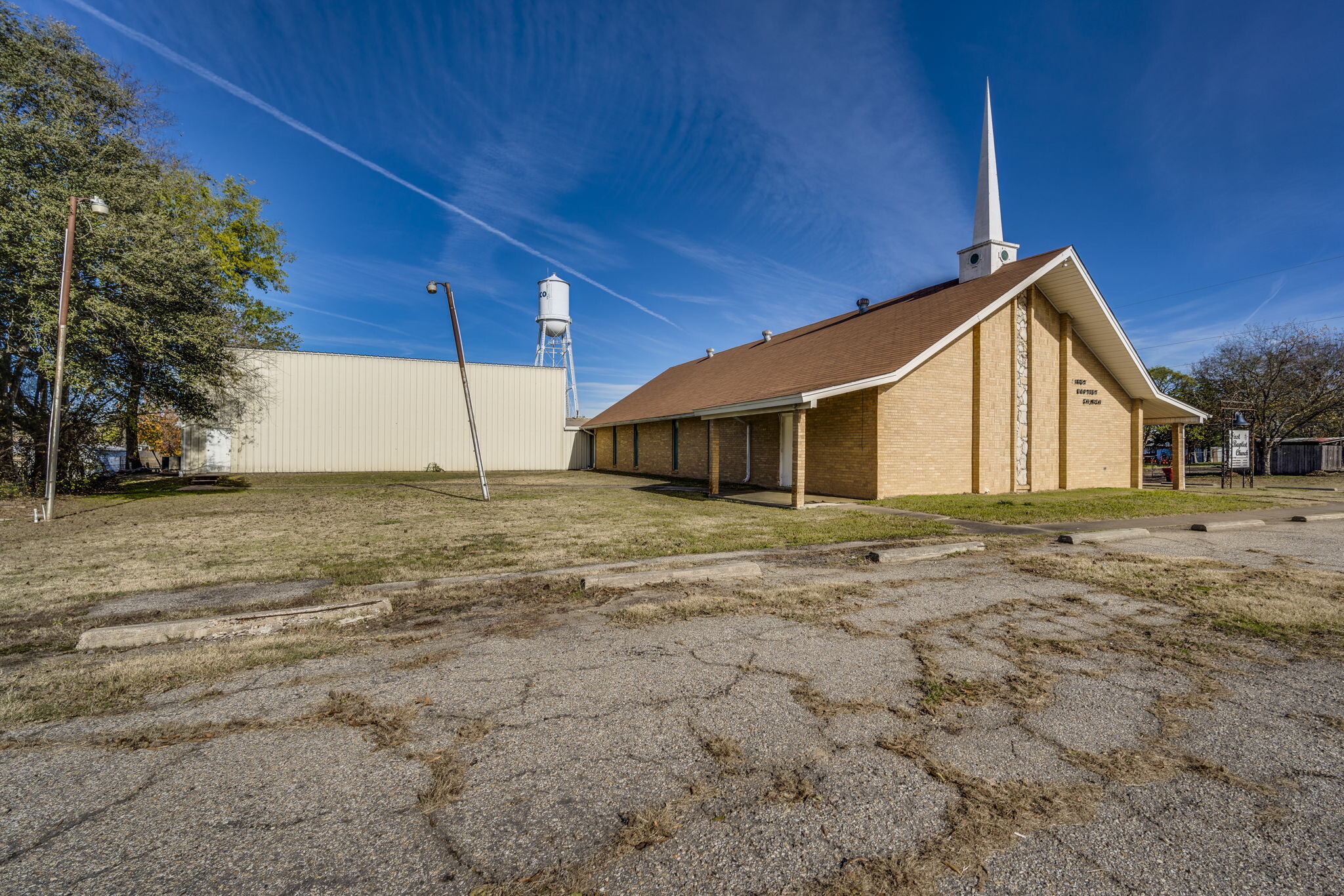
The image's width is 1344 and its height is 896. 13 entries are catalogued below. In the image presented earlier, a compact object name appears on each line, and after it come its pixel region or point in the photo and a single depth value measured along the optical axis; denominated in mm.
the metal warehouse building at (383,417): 27547
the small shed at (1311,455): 30891
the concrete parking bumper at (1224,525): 9961
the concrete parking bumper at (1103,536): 8695
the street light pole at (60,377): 11297
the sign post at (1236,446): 20391
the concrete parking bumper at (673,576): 5973
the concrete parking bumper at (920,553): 7328
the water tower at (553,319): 40125
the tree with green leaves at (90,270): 13461
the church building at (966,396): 14617
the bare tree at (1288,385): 29156
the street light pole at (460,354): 14688
